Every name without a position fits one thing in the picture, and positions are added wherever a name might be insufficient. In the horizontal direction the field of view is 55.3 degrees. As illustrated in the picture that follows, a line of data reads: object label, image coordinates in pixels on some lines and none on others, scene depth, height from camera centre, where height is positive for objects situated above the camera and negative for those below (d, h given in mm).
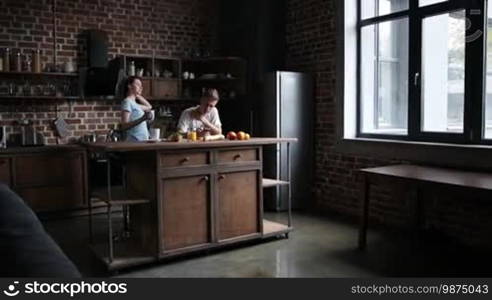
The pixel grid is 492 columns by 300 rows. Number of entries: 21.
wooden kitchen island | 3660 -640
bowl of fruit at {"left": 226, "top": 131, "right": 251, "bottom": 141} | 4207 -174
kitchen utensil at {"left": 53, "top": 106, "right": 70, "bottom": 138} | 5621 -90
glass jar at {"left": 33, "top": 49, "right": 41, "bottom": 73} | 5398 +654
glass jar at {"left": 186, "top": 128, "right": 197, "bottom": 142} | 4043 -156
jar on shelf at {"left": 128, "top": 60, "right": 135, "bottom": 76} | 6004 +622
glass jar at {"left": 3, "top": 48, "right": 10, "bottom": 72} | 5242 +661
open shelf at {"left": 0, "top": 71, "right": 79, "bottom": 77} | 5316 +534
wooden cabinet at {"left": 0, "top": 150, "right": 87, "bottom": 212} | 5095 -648
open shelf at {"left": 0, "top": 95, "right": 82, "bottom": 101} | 5287 +260
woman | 4473 +51
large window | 4188 +455
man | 4566 -11
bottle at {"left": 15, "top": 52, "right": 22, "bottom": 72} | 5300 +634
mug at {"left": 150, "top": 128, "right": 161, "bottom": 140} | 4223 -140
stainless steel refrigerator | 5656 -143
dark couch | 1109 -316
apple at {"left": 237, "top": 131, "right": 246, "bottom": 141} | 4232 -167
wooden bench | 3407 -490
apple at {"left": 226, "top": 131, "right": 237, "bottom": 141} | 4225 -166
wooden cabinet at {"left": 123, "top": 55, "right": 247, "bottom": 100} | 6129 +571
